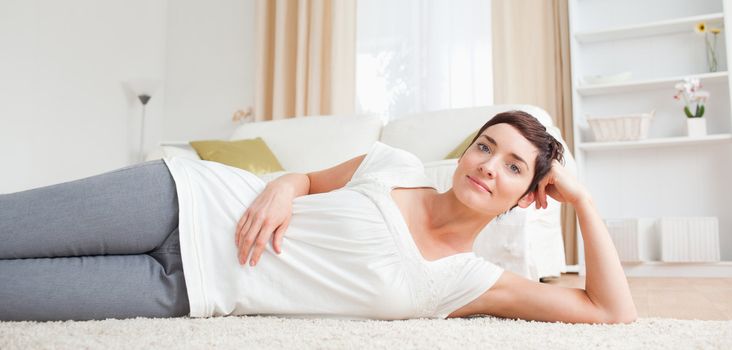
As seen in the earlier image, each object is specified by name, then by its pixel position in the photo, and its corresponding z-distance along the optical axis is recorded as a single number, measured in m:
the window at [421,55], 4.21
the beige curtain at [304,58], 4.50
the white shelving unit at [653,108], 3.55
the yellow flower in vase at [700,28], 3.50
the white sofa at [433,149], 2.22
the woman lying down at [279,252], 1.27
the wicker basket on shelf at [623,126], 3.51
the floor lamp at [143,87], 4.69
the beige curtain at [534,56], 3.92
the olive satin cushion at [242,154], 3.20
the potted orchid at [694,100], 3.43
